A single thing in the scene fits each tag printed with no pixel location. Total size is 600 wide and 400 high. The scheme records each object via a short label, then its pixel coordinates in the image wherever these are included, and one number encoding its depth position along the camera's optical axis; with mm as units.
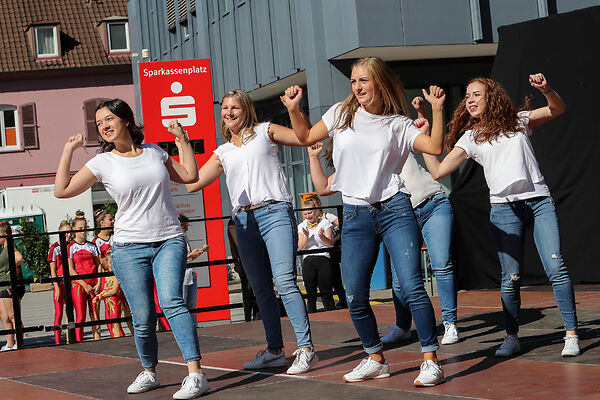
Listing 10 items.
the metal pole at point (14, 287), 10055
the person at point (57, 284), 12499
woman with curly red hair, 6562
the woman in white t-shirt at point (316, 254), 12617
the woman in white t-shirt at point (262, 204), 6660
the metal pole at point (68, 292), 10195
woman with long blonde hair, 5810
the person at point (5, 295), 12164
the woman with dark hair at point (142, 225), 6109
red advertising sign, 12727
